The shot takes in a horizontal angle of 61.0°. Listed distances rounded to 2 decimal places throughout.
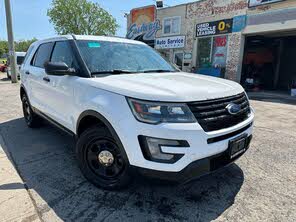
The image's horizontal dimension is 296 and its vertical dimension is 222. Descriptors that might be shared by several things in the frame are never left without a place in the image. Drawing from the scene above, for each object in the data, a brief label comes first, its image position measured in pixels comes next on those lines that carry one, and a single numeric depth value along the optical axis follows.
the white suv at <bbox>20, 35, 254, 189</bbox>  2.35
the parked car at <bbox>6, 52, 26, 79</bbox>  19.70
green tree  35.31
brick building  13.21
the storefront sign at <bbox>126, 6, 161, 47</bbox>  19.17
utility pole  16.34
